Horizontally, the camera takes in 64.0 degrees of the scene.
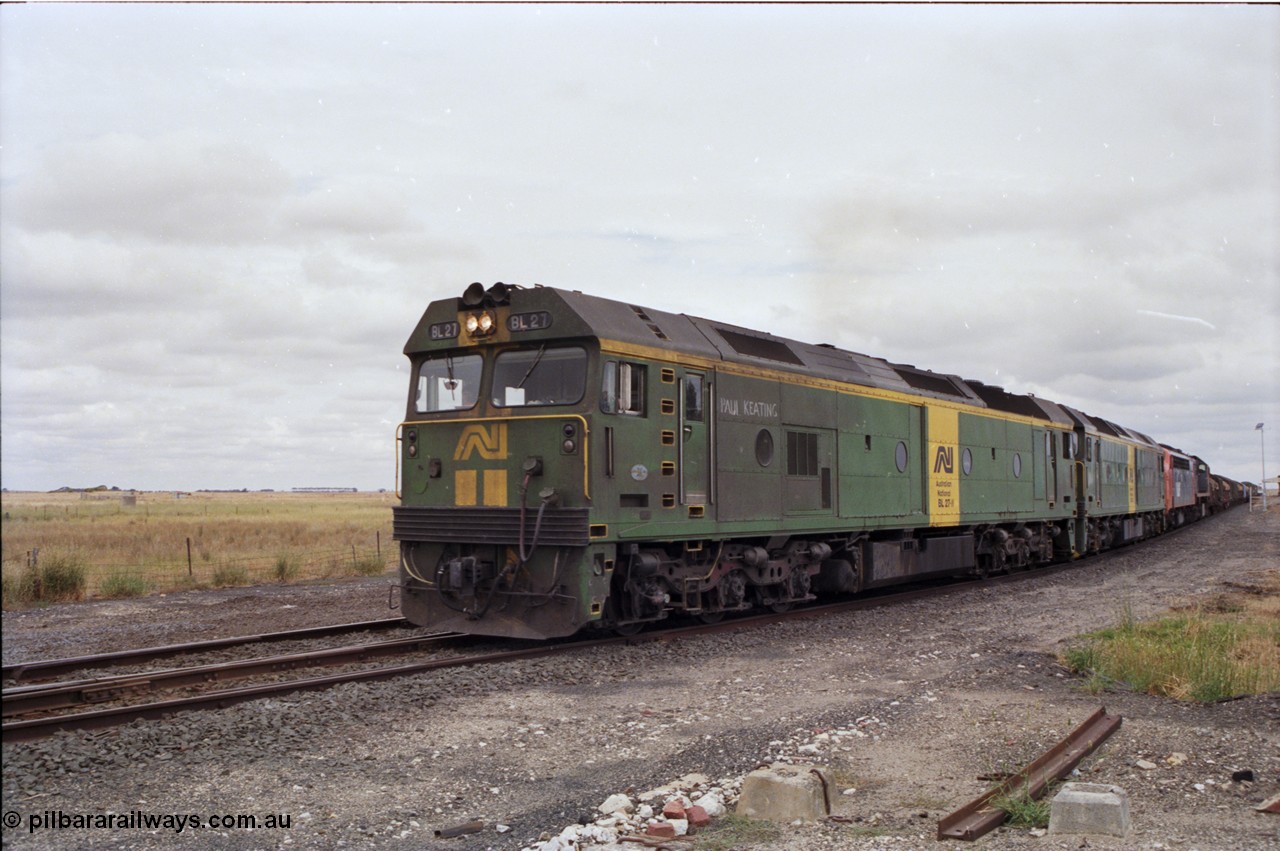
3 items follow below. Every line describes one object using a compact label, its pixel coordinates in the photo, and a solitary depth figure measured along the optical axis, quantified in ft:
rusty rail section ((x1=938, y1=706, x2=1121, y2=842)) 17.94
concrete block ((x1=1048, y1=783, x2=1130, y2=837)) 17.57
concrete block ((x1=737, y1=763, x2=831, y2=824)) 19.34
